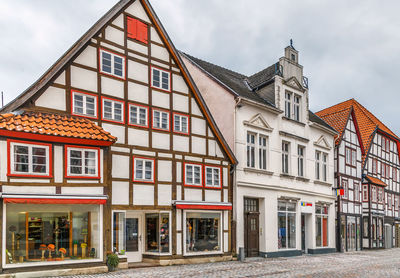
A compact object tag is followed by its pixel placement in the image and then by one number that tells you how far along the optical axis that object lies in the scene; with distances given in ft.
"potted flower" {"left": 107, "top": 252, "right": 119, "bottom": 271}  51.38
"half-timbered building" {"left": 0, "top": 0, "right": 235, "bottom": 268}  48.62
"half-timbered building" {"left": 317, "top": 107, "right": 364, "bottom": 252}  101.45
